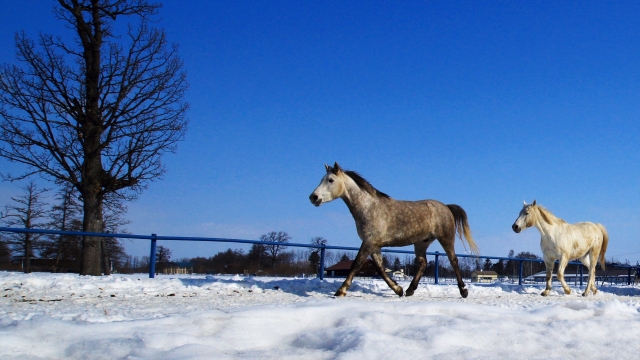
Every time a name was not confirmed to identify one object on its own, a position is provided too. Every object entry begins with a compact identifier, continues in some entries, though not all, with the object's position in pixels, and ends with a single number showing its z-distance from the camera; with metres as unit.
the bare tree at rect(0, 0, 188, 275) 15.04
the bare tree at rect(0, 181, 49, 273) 20.14
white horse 12.17
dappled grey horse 8.65
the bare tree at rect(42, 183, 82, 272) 21.75
